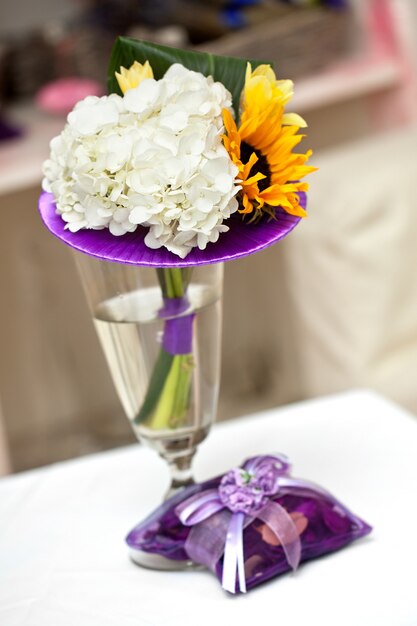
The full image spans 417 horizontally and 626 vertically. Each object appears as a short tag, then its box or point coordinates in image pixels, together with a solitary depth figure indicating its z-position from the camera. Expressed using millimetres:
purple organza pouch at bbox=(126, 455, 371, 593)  1227
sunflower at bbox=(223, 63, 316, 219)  1179
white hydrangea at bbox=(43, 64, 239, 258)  1163
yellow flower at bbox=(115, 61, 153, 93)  1232
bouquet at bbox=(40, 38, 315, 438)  1165
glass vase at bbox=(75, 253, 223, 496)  1277
